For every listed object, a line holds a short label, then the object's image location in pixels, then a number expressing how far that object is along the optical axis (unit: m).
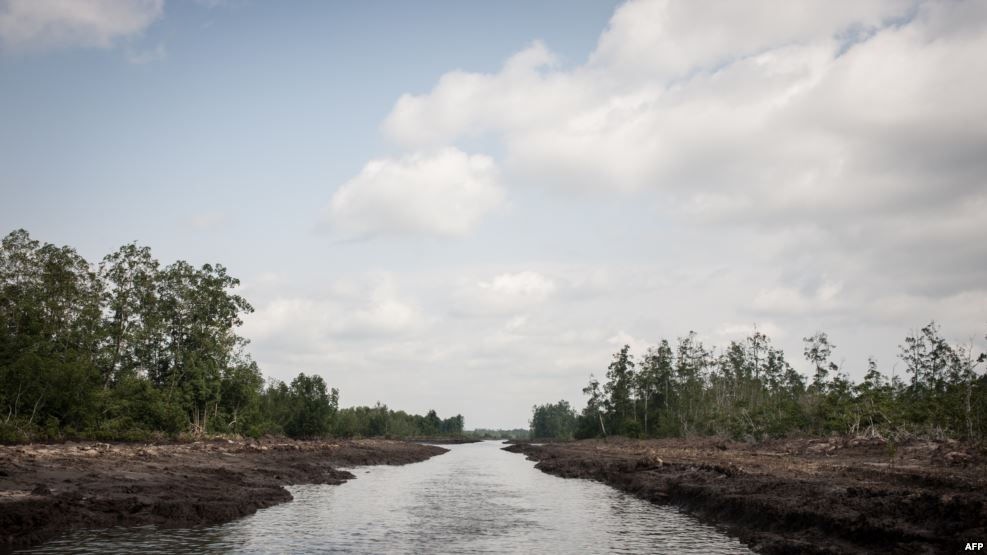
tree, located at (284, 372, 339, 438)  108.25
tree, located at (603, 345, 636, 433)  133.25
